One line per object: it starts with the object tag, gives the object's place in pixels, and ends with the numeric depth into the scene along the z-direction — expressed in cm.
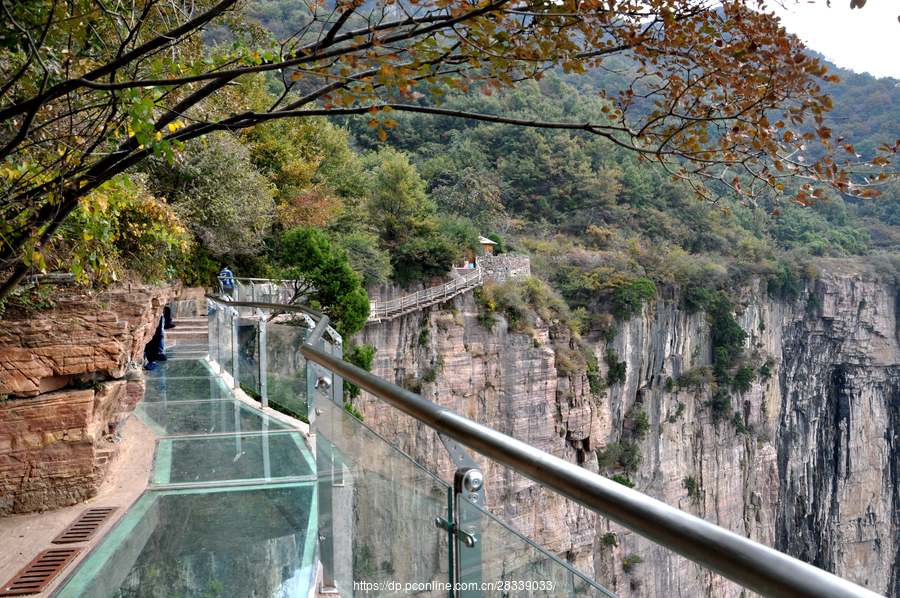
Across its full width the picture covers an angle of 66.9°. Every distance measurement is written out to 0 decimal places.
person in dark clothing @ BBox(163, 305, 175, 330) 1154
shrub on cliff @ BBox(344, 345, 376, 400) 1673
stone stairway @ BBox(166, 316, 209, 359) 886
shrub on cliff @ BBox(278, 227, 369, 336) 1548
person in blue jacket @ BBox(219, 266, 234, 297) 1415
